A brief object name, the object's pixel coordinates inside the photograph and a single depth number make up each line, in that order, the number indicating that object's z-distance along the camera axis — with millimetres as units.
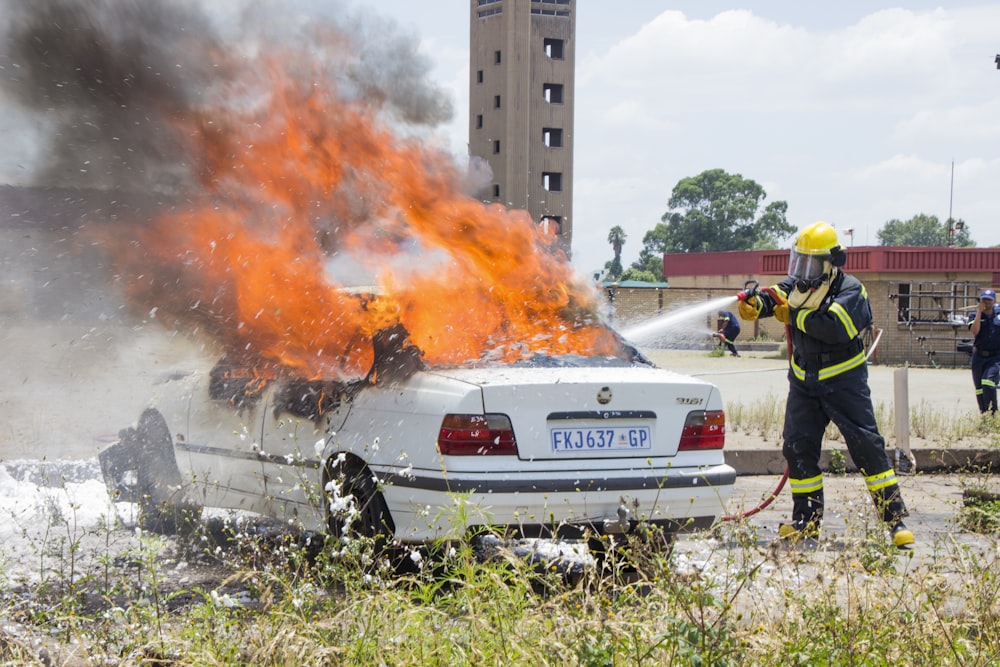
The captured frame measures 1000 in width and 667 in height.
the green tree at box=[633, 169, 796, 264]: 116938
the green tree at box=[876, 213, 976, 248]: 152250
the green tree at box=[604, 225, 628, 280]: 146988
